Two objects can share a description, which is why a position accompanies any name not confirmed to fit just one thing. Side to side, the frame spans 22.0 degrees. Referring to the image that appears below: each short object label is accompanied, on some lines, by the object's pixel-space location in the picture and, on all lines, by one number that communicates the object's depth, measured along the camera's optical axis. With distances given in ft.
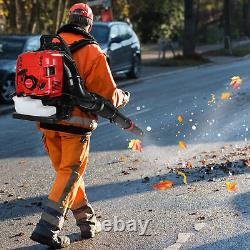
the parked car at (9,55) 48.91
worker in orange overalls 17.38
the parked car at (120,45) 63.26
